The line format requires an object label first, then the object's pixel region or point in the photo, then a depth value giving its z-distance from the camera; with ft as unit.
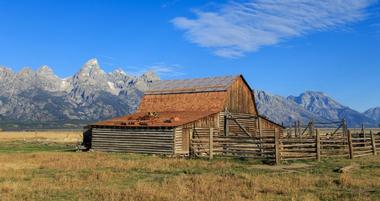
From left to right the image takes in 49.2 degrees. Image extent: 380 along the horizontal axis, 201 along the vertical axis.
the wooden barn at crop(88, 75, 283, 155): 118.42
